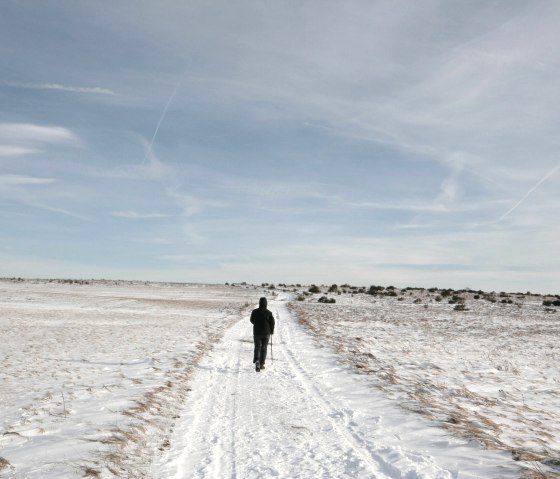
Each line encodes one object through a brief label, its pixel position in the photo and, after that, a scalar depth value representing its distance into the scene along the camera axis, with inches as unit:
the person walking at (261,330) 523.5
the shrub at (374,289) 2977.6
